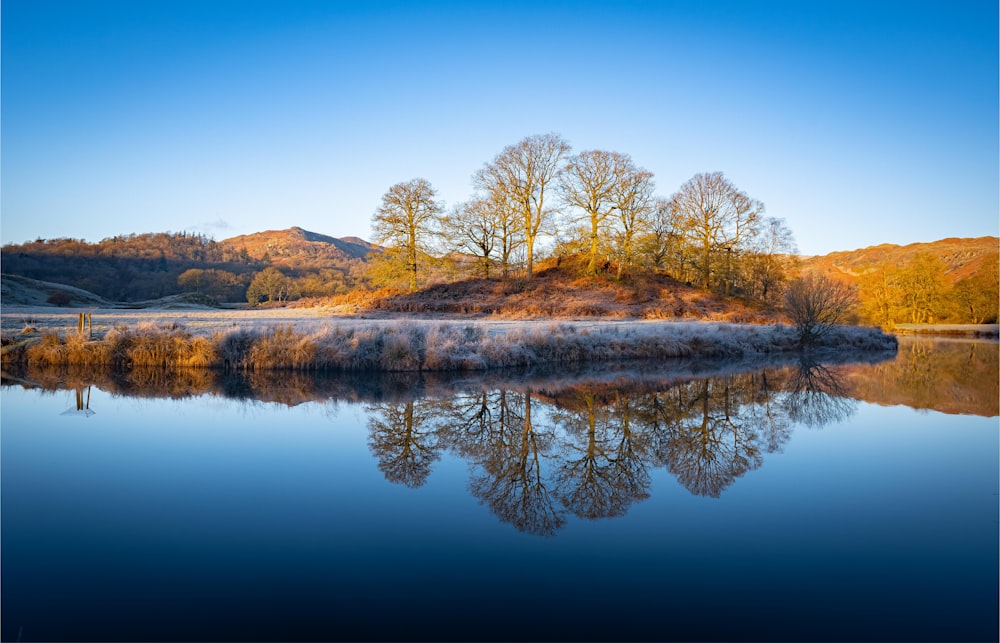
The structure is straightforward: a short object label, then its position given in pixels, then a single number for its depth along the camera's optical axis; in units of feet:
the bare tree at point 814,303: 71.67
